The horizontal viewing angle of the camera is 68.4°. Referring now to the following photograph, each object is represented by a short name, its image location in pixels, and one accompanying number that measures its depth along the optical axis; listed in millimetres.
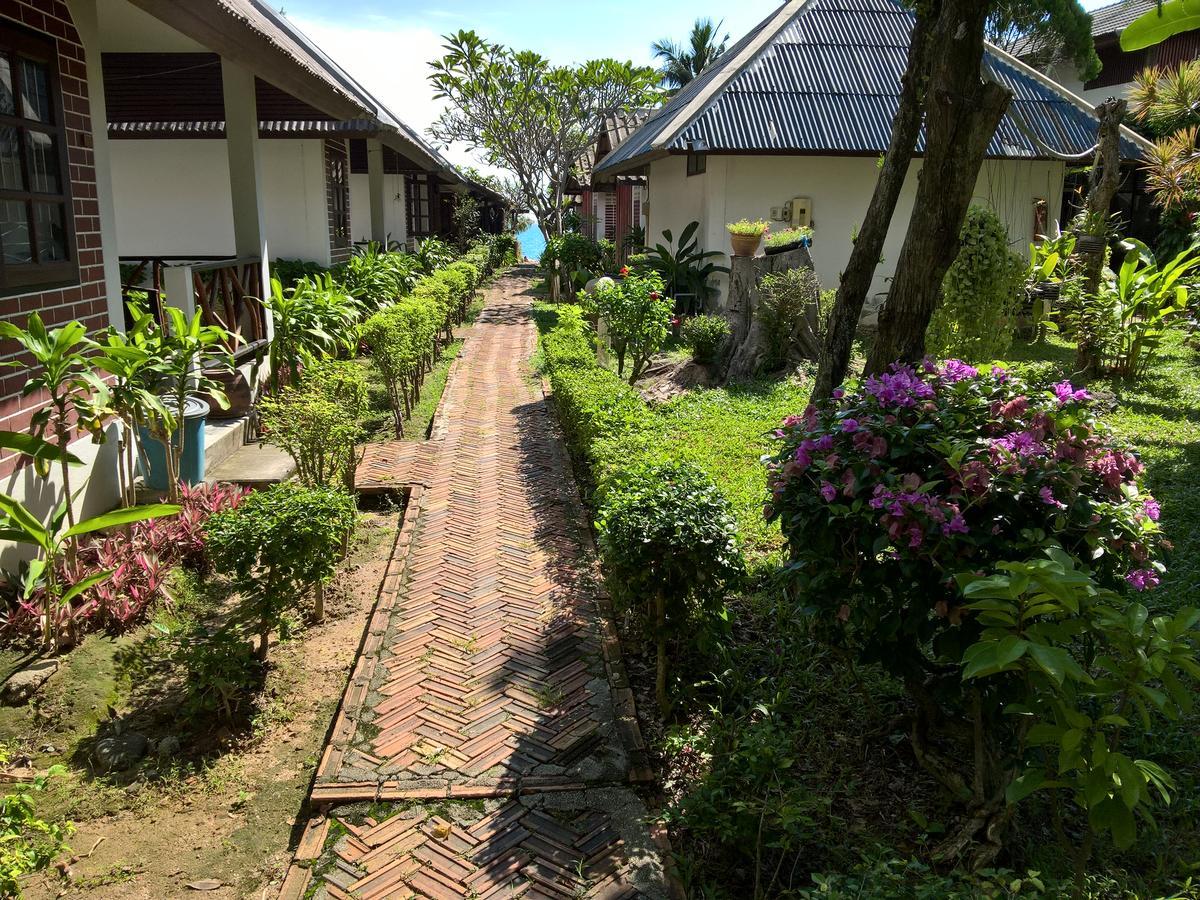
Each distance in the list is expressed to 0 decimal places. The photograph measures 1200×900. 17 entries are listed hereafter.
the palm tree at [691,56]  38312
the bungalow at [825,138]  13531
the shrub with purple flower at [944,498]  2914
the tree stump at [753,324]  10531
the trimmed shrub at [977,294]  7281
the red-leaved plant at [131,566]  4441
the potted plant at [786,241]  10906
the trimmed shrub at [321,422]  5844
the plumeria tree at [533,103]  25547
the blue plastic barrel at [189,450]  6223
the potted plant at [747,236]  11789
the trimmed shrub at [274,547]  4219
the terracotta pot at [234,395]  7930
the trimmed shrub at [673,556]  3910
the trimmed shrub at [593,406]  6312
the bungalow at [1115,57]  20406
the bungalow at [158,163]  5234
